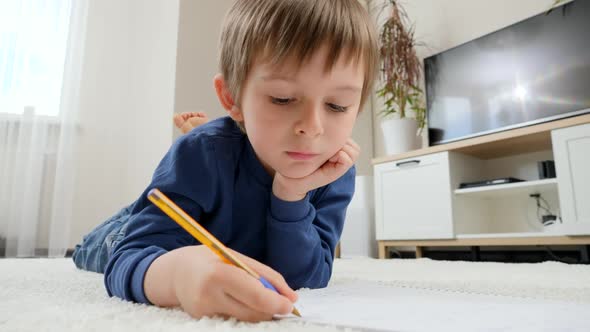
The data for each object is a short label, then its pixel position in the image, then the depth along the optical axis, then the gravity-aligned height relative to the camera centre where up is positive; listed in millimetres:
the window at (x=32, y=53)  2445 +957
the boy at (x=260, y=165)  398 +73
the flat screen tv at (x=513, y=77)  1822 +667
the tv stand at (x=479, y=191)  1605 +128
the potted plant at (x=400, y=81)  2316 +778
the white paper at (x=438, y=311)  363 -90
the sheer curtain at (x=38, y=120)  2367 +569
